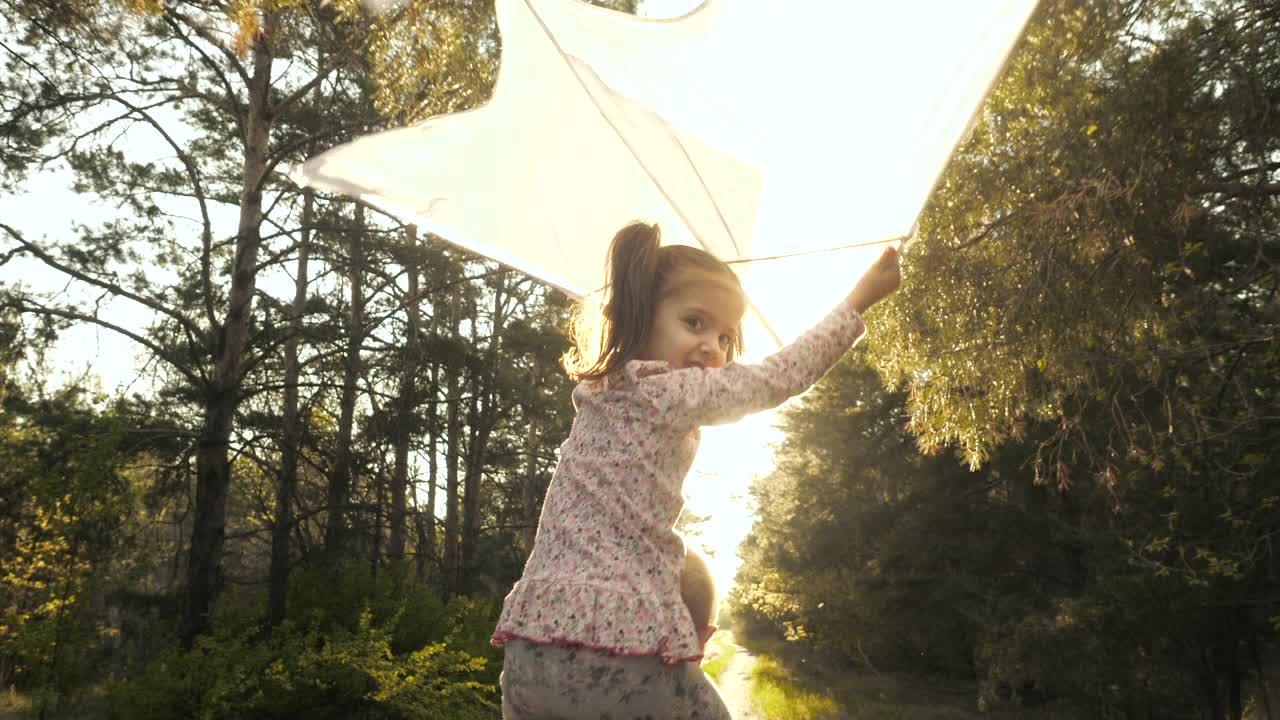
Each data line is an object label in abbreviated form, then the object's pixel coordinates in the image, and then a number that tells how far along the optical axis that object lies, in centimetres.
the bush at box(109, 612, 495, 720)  739
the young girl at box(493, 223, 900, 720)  150
